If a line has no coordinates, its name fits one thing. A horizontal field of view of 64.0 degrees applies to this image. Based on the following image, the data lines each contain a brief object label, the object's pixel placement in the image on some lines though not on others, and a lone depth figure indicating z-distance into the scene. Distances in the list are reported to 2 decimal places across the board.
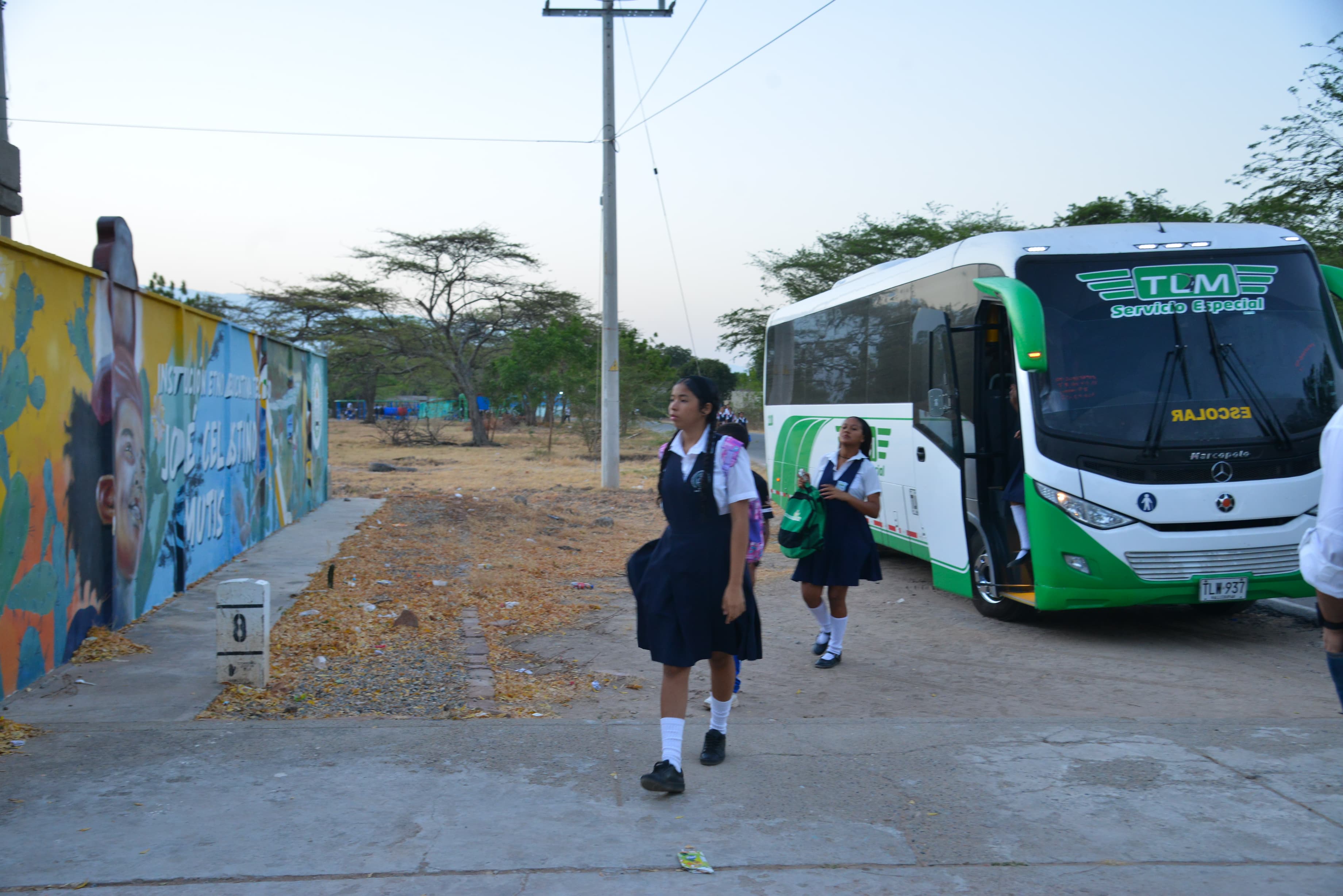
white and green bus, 7.46
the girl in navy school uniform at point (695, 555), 4.61
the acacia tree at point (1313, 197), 13.55
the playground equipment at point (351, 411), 76.88
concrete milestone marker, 5.99
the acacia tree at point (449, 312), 38.50
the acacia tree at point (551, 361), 34.91
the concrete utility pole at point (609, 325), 20.86
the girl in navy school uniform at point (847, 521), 6.84
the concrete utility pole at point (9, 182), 5.91
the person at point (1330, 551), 3.26
